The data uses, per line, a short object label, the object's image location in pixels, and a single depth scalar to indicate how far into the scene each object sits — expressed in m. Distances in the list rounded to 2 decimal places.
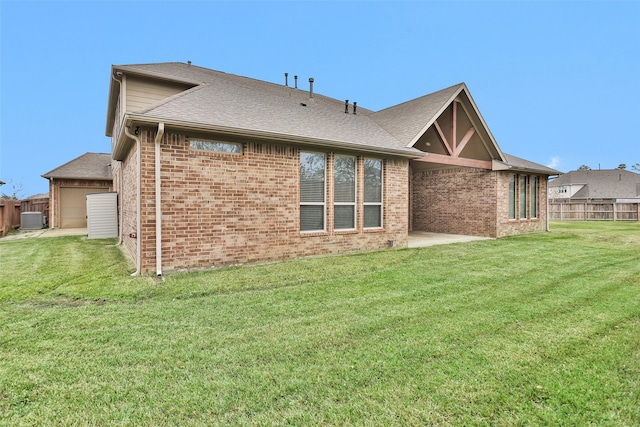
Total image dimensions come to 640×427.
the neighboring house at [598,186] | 38.72
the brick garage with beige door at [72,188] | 16.95
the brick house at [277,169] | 6.41
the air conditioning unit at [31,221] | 16.72
